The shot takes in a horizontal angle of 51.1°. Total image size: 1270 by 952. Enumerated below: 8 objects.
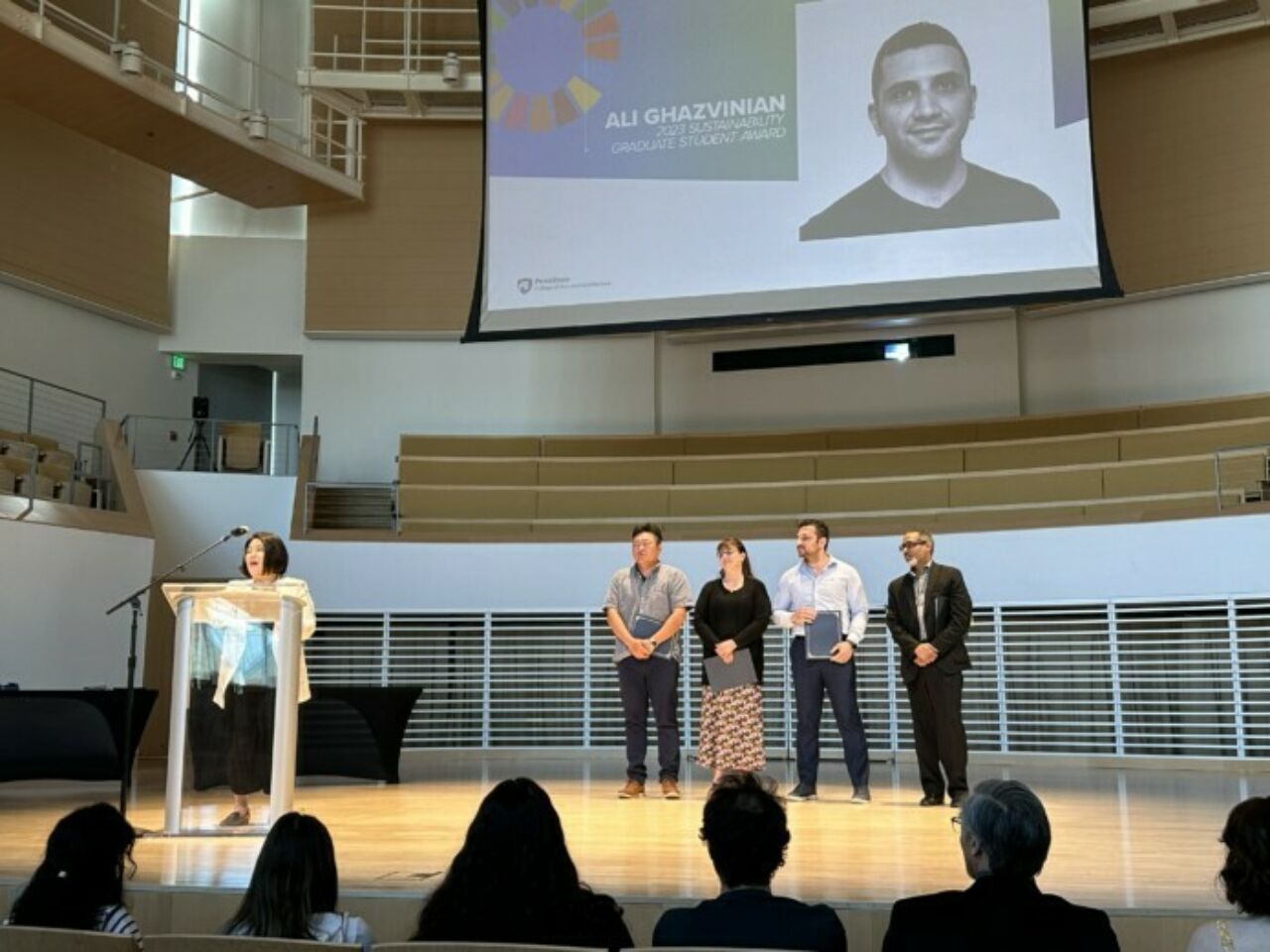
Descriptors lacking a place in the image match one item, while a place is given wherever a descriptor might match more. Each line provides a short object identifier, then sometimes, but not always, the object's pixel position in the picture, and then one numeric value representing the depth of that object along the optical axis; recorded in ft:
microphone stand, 16.48
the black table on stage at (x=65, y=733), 22.61
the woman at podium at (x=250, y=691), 16.22
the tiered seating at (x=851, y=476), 33.12
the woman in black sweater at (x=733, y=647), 20.22
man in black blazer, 19.61
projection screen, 30.22
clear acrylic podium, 16.22
